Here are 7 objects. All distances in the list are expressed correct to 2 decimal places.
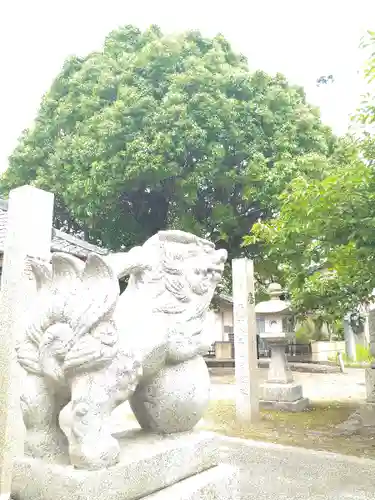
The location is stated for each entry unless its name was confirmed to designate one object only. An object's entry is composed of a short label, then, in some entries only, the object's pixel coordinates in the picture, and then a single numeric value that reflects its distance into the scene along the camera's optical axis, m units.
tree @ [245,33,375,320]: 4.34
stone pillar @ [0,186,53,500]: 2.97
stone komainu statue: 1.64
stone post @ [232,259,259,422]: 6.80
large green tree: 11.47
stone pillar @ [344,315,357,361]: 19.25
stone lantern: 8.19
